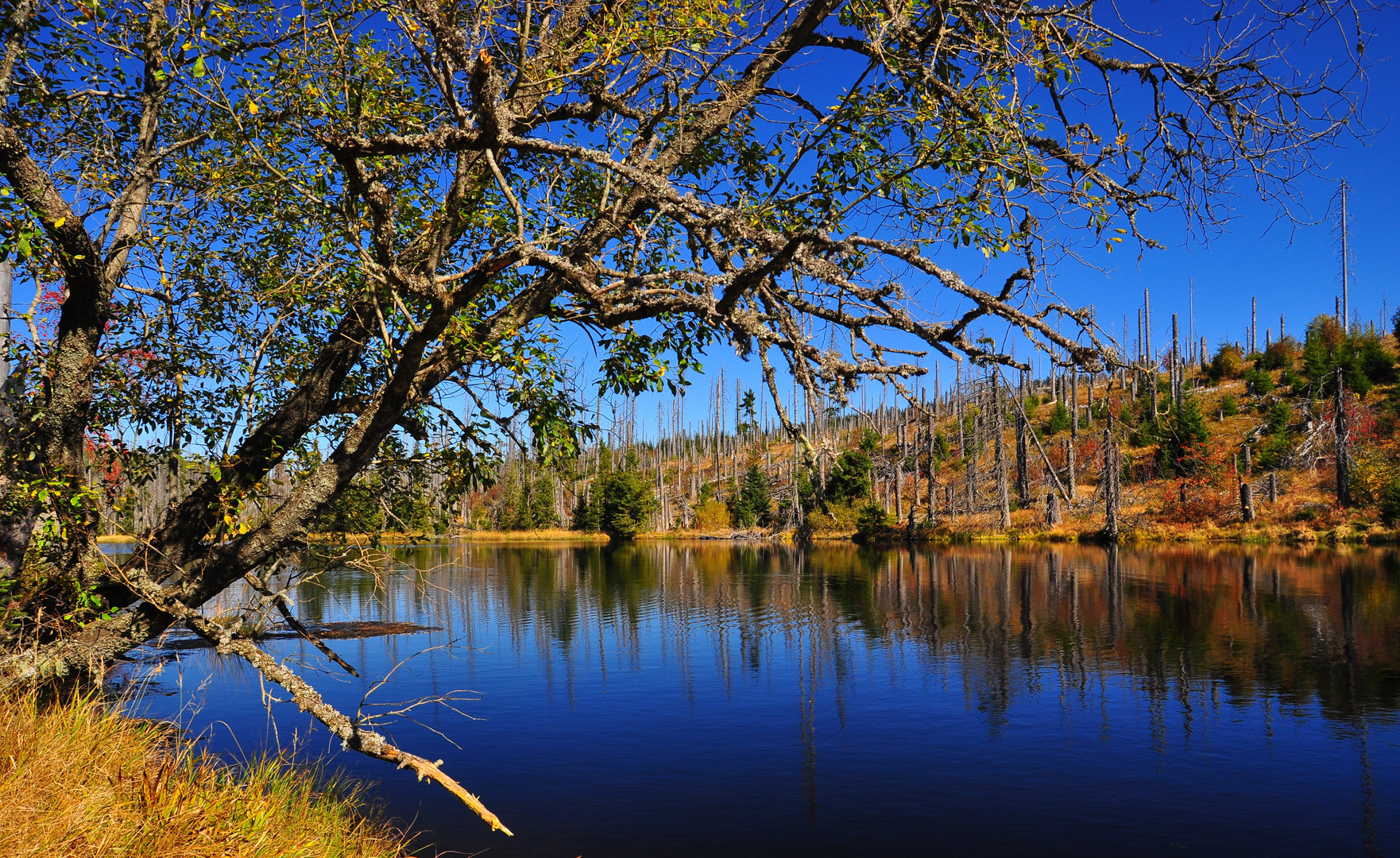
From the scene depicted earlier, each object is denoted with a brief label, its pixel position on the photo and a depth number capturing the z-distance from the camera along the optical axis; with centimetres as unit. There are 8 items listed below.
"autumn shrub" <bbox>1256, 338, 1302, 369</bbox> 8419
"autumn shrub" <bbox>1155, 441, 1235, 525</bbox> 5859
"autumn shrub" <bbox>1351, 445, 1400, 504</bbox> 5203
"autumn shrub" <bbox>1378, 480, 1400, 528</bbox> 4819
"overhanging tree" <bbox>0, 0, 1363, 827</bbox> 546
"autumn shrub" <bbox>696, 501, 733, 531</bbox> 9506
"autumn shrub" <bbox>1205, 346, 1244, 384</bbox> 8981
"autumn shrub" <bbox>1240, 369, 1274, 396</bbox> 7706
